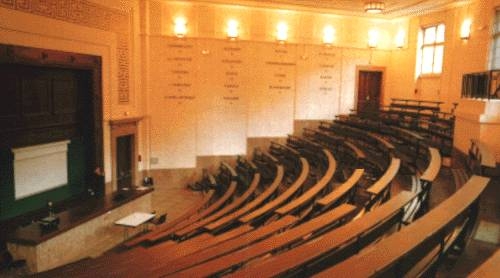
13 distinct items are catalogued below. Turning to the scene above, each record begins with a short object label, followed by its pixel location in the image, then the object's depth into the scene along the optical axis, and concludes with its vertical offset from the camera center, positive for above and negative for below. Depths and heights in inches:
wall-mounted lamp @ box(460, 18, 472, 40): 357.1 +67.1
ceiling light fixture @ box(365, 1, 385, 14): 324.2 +78.1
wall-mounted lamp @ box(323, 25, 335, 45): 448.1 +74.5
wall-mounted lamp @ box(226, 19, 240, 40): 412.5 +71.5
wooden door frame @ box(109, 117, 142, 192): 347.9 -37.0
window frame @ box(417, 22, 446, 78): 419.3 +58.5
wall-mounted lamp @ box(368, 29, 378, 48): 461.0 +74.6
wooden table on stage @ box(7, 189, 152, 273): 220.8 -88.0
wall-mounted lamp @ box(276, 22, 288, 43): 430.6 +72.8
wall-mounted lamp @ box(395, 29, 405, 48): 457.1 +72.6
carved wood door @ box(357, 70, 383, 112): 479.2 +13.9
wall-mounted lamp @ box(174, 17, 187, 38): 394.2 +69.5
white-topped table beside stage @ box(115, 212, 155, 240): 265.1 -87.2
